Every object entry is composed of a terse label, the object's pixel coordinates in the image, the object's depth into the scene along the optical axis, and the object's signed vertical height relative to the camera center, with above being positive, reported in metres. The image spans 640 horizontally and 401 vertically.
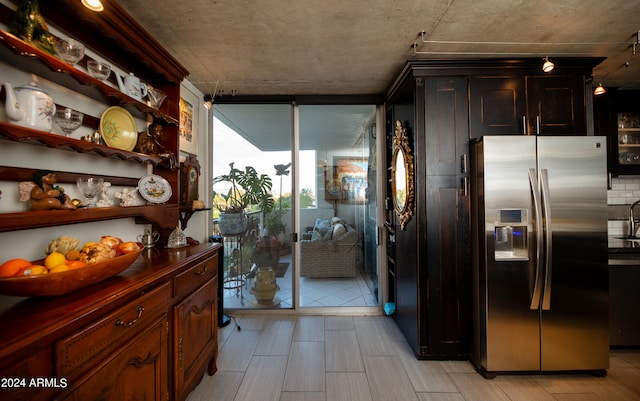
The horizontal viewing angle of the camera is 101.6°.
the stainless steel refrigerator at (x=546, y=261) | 2.05 -0.46
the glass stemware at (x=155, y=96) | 1.94 +0.83
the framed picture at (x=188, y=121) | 2.65 +0.90
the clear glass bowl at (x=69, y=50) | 1.32 +0.80
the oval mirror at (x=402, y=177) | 2.45 +0.28
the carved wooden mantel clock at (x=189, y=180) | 2.42 +0.25
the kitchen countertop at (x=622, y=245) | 2.39 -0.43
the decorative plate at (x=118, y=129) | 1.64 +0.51
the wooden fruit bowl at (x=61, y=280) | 0.93 -0.29
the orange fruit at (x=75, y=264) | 1.10 -0.25
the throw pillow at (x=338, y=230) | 3.44 -0.34
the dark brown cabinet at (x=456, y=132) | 2.29 +0.64
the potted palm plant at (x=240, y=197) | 3.27 +0.10
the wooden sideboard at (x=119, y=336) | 0.82 -0.54
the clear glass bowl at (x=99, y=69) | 1.48 +0.79
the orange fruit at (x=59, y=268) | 1.02 -0.25
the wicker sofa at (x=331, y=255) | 3.40 -0.67
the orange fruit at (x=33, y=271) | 0.97 -0.24
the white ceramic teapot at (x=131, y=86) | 1.68 +0.80
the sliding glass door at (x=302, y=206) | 3.28 -0.02
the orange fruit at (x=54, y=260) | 1.07 -0.22
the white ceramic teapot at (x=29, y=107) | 1.08 +0.44
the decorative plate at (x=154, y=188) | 1.91 +0.13
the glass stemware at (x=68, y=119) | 1.33 +0.45
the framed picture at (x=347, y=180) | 3.40 +0.32
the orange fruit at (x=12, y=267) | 0.96 -0.23
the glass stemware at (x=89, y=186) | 1.45 +0.11
